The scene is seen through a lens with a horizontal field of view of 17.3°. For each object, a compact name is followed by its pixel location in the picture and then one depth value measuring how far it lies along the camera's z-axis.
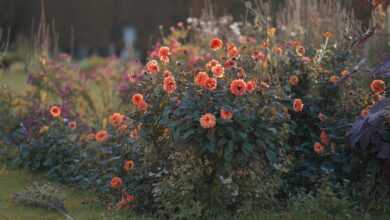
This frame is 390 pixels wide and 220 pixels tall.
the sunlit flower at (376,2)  8.32
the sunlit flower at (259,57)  9.12
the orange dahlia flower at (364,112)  8.35
